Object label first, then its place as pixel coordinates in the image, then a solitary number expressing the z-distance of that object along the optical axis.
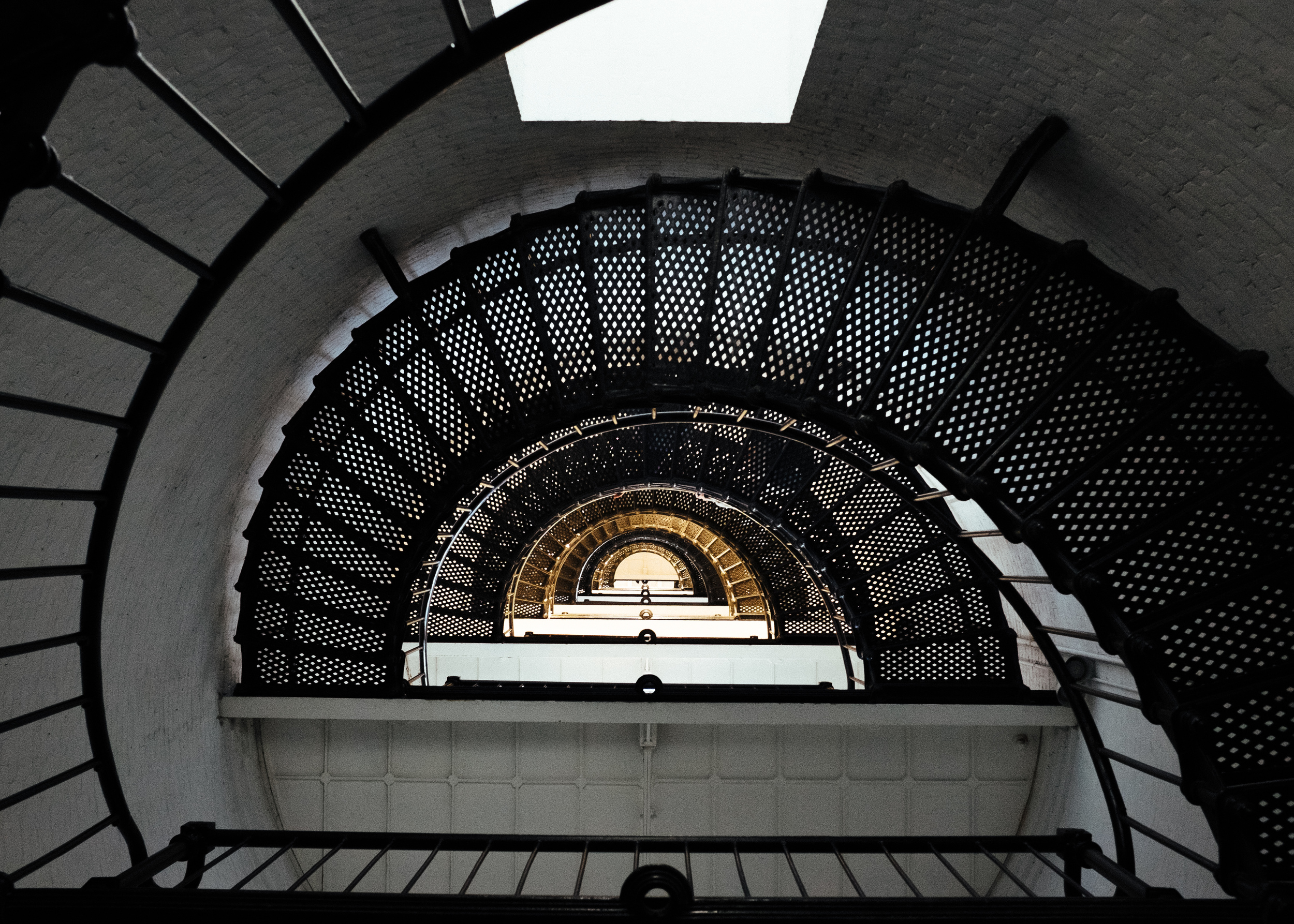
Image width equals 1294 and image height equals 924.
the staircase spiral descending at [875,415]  2.38
